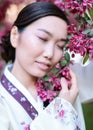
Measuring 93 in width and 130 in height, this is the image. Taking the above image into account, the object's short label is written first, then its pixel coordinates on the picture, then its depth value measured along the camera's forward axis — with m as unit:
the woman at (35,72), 1.25
